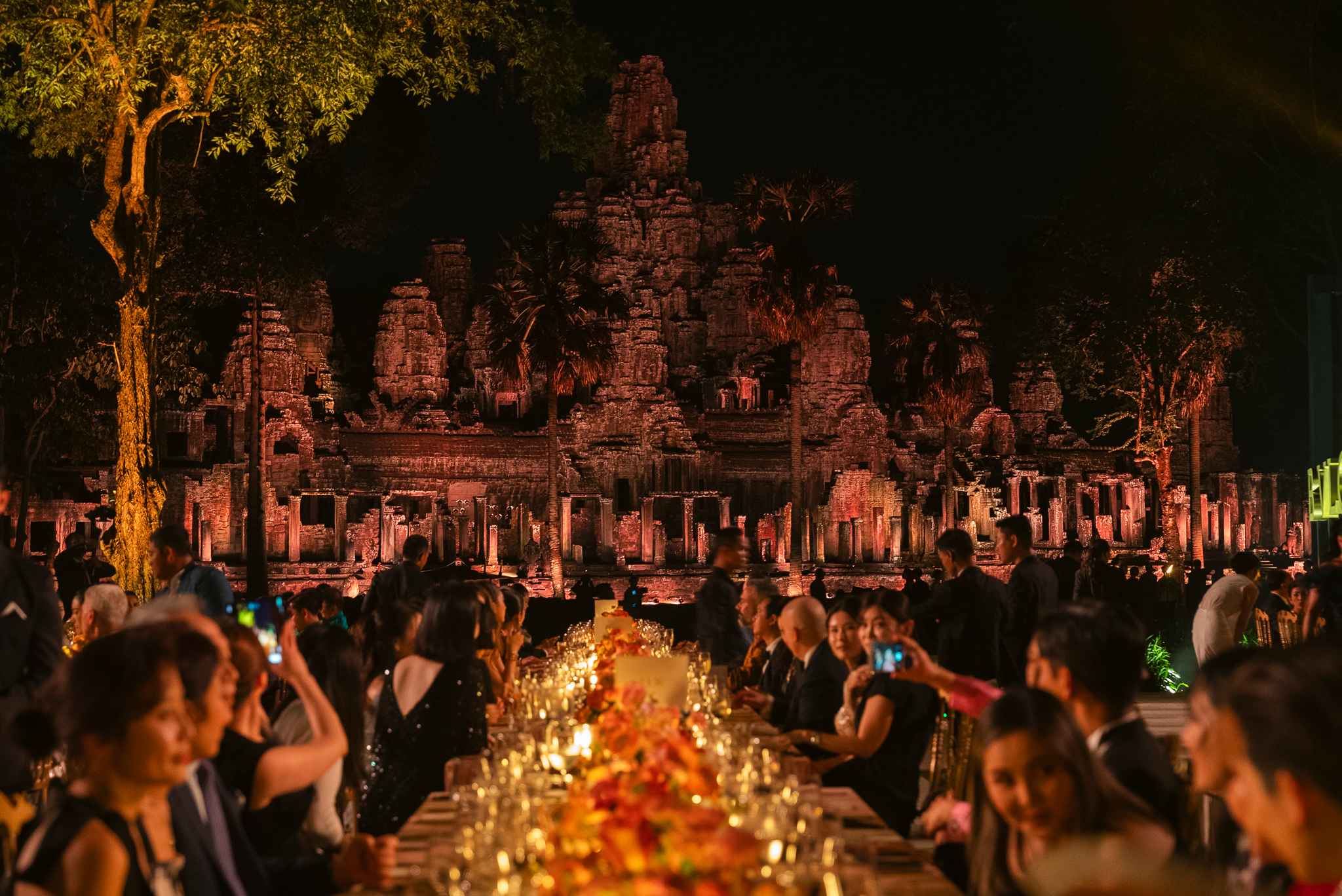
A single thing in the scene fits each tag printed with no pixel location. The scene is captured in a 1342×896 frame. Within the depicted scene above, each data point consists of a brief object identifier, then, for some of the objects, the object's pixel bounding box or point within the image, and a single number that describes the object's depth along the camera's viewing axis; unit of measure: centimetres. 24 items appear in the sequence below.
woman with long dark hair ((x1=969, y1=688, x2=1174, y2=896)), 367
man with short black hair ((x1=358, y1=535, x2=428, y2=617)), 1218
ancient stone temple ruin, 4503
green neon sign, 1620
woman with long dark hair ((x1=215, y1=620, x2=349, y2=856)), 476
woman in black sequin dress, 656
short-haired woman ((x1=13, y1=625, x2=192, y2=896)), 325
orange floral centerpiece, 331
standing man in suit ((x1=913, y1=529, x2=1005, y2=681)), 1004
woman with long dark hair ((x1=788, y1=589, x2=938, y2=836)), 698
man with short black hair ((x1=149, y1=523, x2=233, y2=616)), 905
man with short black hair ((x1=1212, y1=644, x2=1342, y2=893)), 283
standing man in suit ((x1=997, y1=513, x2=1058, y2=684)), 1003
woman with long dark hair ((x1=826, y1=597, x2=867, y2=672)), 797
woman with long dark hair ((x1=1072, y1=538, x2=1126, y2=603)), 1988
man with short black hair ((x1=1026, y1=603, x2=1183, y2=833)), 449
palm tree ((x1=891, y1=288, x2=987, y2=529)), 4281
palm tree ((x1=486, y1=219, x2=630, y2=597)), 3884
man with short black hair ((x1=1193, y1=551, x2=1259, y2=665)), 1196
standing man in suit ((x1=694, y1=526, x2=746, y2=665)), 1145
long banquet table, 395
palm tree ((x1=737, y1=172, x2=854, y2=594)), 3756
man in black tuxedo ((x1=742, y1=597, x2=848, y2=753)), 802
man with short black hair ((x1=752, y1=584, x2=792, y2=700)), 990
